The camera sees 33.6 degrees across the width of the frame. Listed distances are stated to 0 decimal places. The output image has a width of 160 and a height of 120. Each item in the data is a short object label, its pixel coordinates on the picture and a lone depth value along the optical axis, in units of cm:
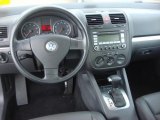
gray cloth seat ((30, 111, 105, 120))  124
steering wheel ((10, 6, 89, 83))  117
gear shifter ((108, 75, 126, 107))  140
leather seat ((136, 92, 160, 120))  138
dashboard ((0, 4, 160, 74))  128
